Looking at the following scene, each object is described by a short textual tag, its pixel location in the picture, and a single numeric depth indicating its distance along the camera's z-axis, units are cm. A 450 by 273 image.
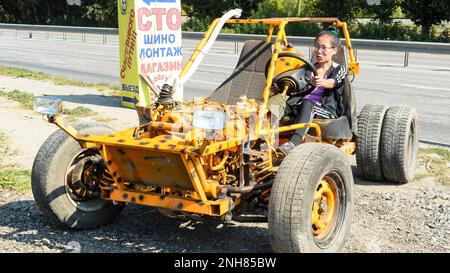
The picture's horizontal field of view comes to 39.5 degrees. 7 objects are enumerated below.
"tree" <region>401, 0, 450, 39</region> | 2771
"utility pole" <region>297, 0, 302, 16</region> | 3958
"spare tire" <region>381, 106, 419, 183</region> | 625
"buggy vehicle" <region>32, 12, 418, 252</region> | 410
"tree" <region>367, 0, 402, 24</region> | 3166
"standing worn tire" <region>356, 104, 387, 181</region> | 627
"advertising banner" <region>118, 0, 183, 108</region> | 1046
